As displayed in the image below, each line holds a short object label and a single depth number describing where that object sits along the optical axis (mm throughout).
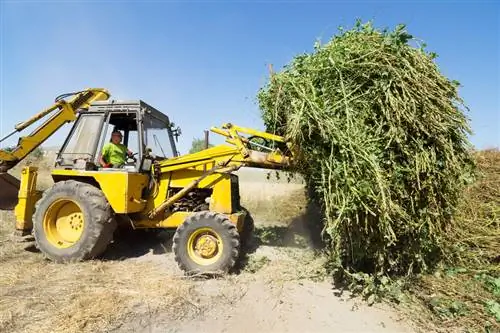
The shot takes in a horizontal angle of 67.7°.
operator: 6244
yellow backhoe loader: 5492
